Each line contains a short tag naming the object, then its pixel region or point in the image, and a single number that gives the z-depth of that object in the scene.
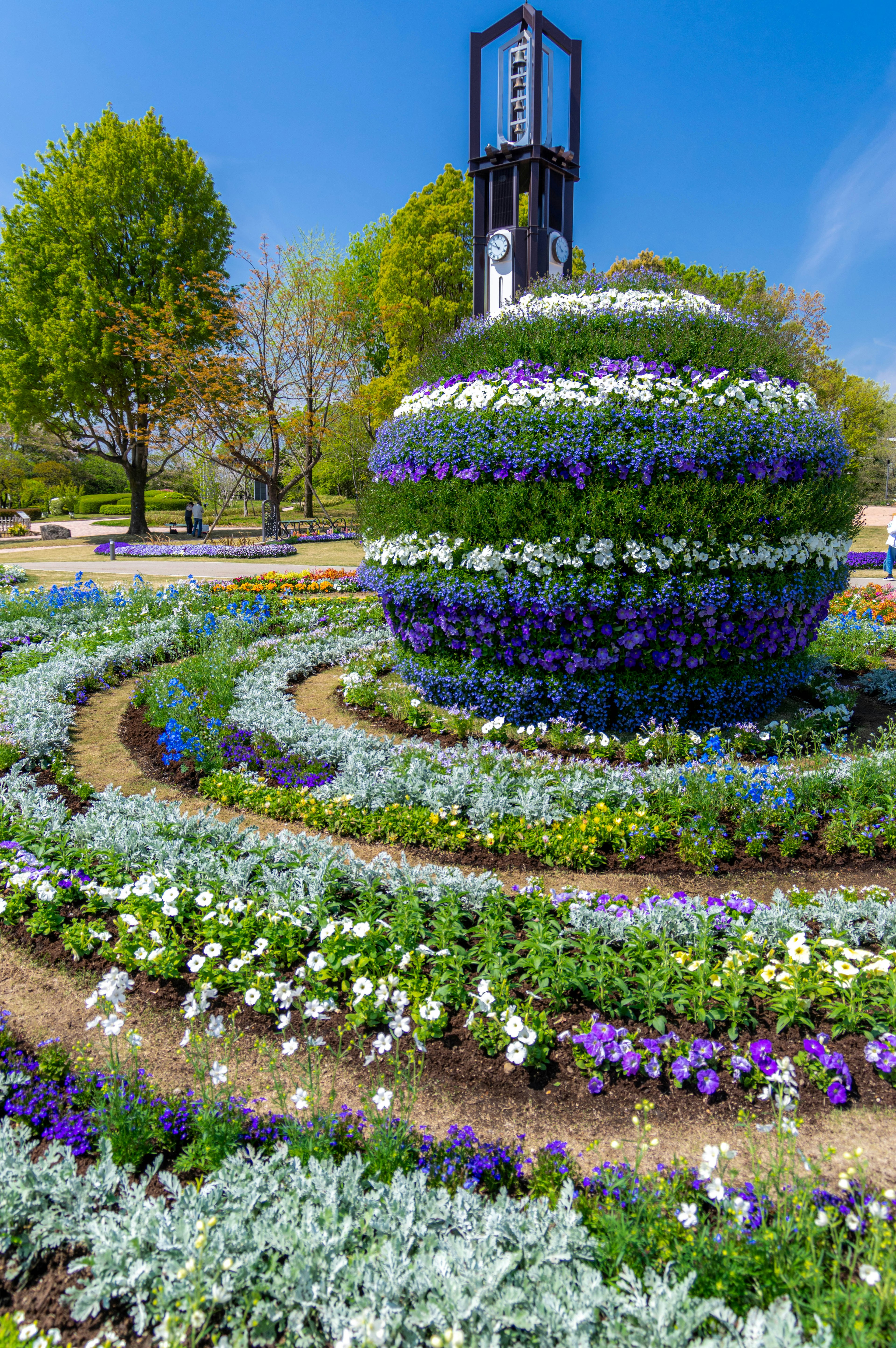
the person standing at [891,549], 14.52
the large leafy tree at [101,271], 25.95
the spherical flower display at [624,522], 5.49
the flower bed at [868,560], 17.94
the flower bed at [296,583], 13.67
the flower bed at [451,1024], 1.95
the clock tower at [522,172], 10.55
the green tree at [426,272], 27.70
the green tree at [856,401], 31.78
